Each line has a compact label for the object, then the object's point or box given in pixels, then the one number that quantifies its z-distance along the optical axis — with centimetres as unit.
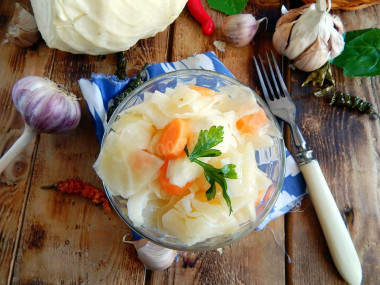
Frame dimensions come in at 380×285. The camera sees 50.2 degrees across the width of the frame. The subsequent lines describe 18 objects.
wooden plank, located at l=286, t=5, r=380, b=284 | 29
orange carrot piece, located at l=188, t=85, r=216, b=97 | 25
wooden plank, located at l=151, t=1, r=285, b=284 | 29
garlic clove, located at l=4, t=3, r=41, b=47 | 32
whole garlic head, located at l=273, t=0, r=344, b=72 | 30
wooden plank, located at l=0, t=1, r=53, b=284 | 29
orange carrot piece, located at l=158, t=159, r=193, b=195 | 22
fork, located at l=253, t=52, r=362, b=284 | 28
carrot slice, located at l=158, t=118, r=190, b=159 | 22
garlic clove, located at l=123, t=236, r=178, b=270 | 28
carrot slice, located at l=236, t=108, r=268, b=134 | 24
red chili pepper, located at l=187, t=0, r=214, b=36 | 33
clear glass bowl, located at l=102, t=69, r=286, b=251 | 24
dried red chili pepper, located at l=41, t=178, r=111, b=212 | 29
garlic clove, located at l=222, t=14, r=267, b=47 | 32
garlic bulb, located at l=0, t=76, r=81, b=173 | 28
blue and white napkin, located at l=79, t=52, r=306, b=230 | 30
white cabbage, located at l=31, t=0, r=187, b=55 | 28
